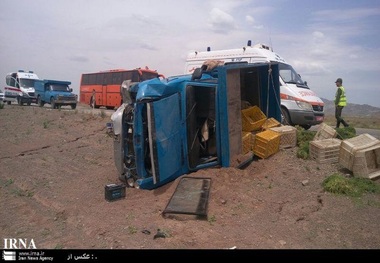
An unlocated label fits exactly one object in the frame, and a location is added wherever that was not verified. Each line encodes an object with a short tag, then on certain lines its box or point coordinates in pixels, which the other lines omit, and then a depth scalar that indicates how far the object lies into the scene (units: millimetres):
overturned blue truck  6141
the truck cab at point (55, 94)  25031
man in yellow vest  11891
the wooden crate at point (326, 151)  7379
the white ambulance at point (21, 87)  28531
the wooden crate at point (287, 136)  8367
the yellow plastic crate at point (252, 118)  8383
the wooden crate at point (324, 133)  8104
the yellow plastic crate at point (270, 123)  8727
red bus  24231
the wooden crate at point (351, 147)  6594
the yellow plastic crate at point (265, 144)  7770
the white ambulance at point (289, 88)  10945
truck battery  6095
